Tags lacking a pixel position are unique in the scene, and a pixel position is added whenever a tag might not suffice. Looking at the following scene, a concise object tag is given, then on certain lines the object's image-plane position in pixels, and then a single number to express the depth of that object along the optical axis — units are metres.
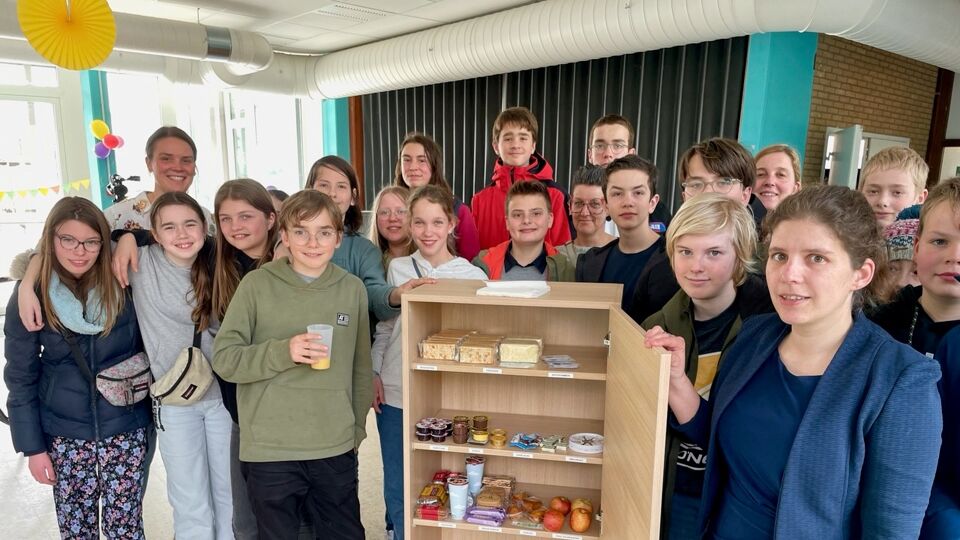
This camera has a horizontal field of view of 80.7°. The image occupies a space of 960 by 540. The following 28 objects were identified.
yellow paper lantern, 2.68
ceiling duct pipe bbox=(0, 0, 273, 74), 5.26
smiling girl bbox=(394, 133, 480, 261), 2.81
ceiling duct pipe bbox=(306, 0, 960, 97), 3.88
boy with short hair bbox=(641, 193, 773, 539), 1.49
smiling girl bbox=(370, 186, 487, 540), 2.24
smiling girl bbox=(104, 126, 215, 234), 2.62
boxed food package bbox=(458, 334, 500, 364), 1.90
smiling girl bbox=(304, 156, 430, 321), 2.14
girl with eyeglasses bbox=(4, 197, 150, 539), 1.98
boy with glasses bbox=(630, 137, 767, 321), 1.89
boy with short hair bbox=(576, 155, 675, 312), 2.04
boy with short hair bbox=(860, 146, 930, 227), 2.14
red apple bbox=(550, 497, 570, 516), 2.08
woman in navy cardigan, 1.00
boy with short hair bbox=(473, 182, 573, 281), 2.29
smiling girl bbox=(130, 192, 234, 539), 2.07
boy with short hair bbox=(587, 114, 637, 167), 3.20
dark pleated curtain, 5.13
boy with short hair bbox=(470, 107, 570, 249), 3.10
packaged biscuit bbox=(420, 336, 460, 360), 1.92
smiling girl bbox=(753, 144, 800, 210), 2.62
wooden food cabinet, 1.53
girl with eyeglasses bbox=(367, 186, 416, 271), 2.53
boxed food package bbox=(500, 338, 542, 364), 1.88
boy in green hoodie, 1.85
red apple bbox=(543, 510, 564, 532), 2.00
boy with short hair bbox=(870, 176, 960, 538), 1.12
